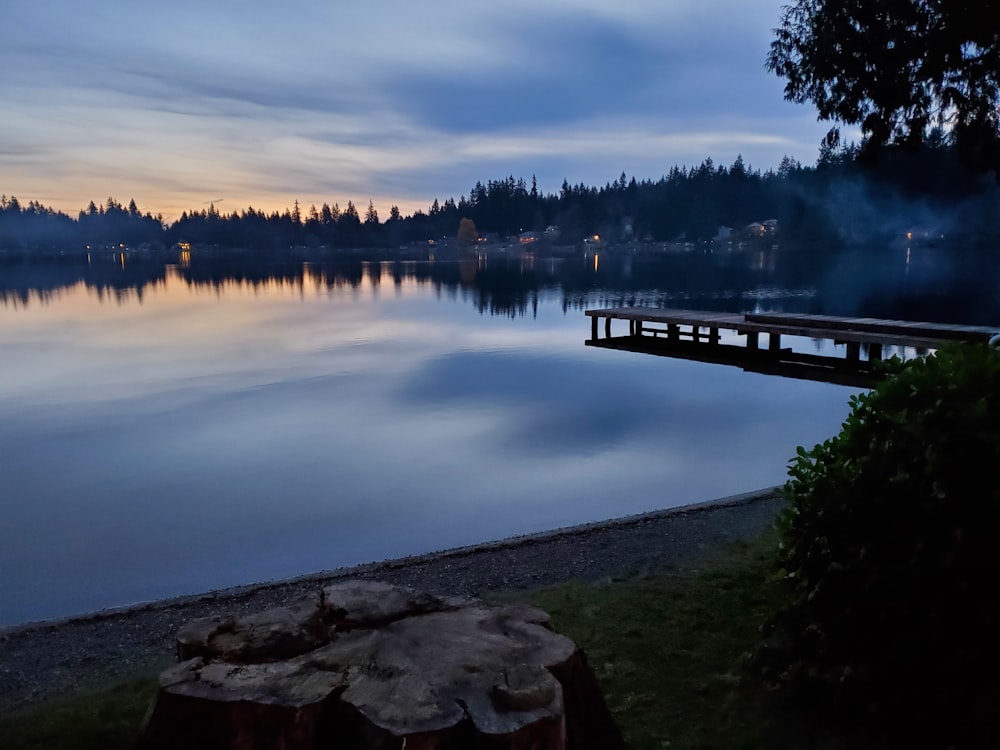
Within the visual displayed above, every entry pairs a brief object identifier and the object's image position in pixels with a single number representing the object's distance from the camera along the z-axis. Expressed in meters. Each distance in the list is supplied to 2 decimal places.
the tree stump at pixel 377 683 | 3.16
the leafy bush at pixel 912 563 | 3.78
